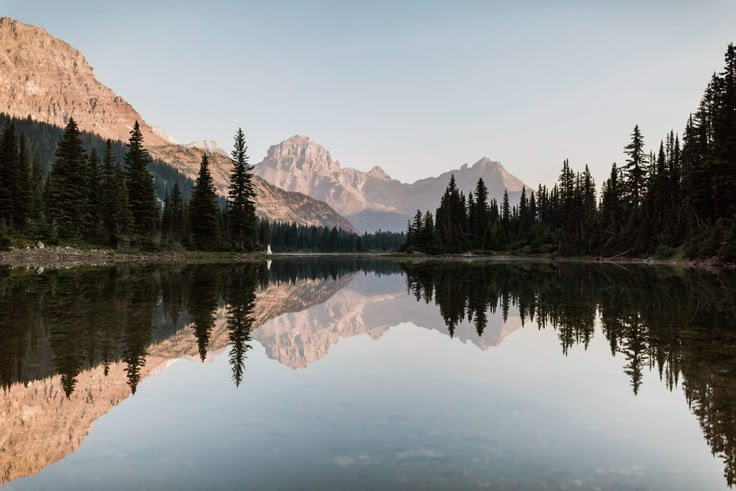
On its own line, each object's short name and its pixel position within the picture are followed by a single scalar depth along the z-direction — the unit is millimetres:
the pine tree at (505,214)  173375
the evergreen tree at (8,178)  74188
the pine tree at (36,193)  79906
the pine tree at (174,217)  98388
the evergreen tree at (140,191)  89312
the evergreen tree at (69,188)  75250
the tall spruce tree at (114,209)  80312
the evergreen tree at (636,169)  114688
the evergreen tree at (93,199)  80438
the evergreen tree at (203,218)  94438
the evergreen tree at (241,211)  100625
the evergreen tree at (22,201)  76438
